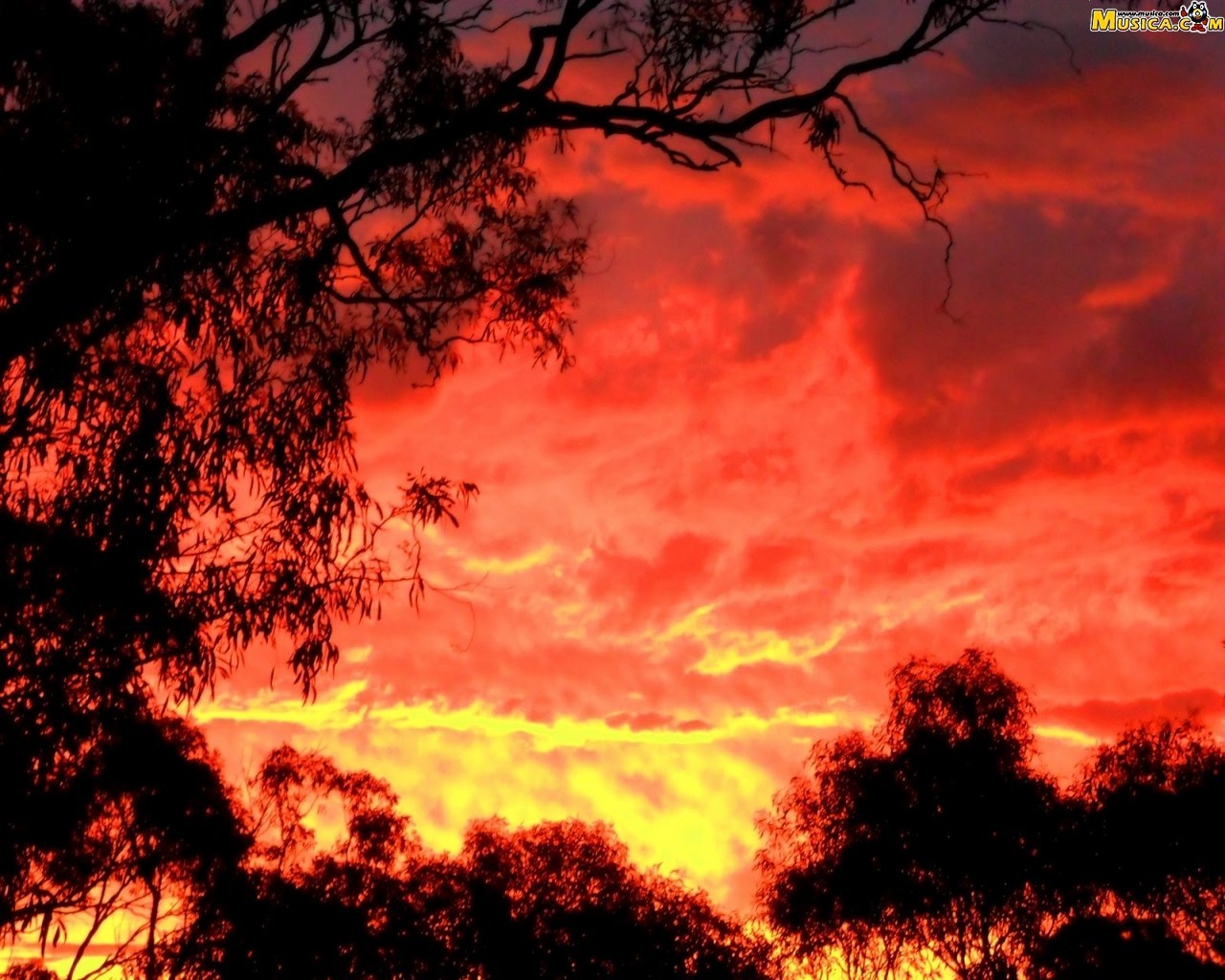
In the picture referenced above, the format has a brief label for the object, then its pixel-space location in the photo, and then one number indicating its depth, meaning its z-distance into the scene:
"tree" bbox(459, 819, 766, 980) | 39.19
